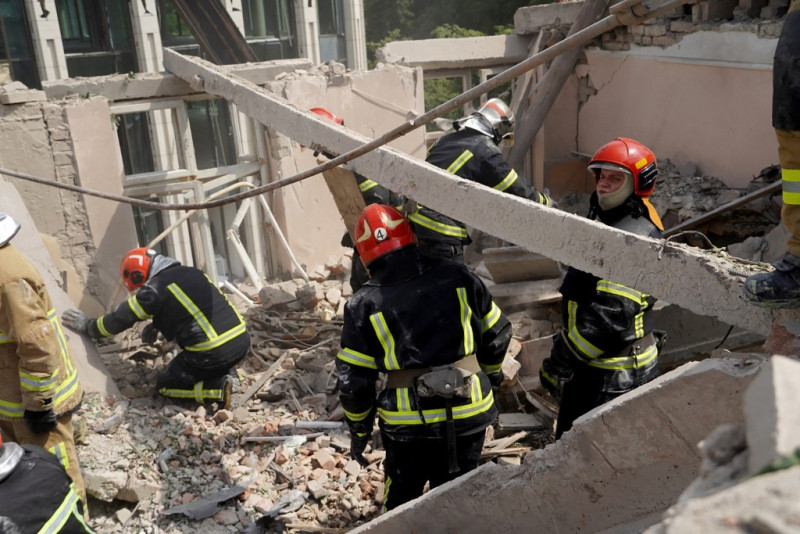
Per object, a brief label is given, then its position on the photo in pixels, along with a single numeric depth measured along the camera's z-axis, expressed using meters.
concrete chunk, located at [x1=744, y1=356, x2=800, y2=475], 1.36
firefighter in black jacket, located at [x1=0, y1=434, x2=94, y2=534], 3.41
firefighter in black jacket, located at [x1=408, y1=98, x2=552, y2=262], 5.83
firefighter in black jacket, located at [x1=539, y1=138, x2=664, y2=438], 4.27
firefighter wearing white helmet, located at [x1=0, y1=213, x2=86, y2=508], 4.73
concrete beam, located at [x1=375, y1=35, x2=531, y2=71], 10.82
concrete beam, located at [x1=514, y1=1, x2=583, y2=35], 10.38
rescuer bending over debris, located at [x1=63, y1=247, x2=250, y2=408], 6.26
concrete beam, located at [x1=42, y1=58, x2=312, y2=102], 7.80
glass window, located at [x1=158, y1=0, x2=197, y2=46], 19.09
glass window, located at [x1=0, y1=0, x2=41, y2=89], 16.80
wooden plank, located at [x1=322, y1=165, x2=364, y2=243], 6.50
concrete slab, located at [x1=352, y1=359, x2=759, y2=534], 2.85
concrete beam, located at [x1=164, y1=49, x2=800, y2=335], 3.15
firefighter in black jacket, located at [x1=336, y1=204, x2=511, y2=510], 4.11
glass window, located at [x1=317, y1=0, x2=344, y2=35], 23.09
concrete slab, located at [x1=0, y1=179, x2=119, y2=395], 6.32
